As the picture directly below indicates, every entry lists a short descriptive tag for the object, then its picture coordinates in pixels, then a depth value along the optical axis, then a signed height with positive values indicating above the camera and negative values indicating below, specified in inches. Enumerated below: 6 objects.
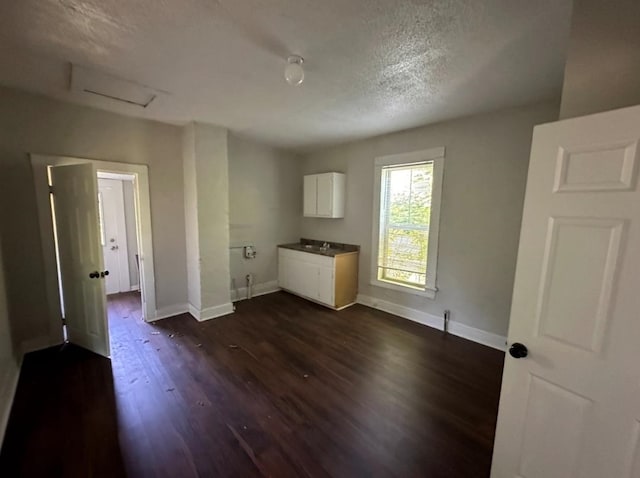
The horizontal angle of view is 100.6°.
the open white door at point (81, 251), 102.7 -18.3
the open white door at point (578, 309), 38.2 -14.6
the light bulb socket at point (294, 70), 70.6 +37.4
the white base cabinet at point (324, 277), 159.0 -40.7
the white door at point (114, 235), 176.9 -19.0
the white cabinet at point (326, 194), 171.5 +12.3
